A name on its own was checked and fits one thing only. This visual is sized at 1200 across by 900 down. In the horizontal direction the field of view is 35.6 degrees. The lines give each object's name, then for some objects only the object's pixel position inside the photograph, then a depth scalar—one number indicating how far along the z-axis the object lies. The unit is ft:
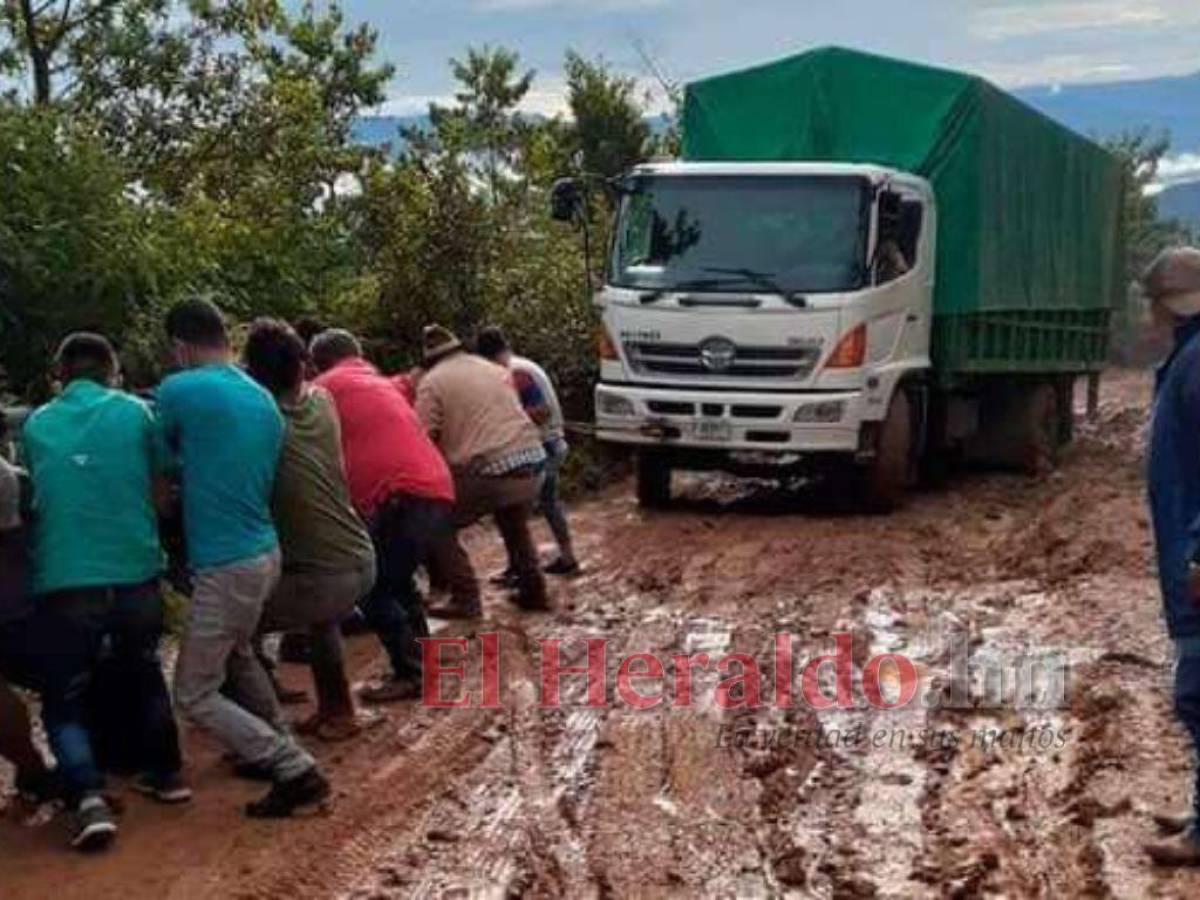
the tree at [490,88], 115.14
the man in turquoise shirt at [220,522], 20.29
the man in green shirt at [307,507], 22.16
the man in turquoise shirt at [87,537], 19.89
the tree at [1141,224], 86.27
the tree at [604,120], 95.96
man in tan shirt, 31.45
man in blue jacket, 17.84
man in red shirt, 26.68
